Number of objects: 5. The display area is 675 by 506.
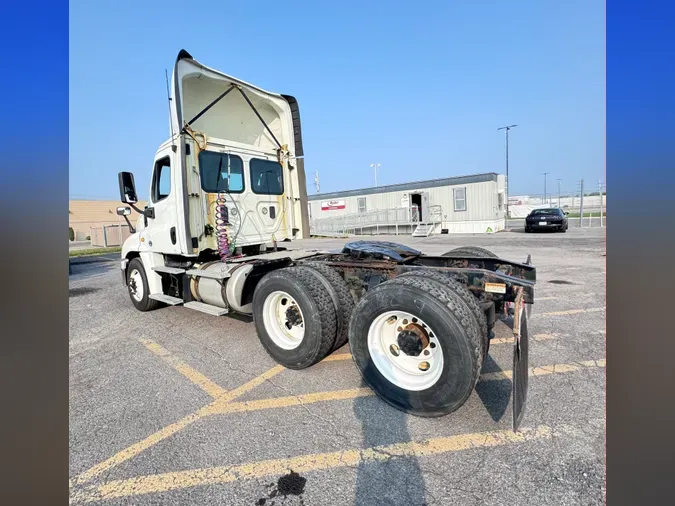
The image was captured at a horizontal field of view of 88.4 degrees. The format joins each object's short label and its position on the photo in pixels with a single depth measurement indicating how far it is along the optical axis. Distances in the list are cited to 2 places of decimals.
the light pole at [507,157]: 34.72
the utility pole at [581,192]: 23.40
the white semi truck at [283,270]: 2.74
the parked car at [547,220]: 20.67
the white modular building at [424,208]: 22.59
